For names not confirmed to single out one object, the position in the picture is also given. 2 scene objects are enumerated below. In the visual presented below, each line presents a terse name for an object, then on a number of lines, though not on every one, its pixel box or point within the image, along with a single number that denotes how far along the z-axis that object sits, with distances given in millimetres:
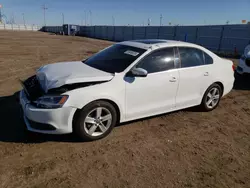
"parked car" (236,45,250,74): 7559
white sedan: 3334
